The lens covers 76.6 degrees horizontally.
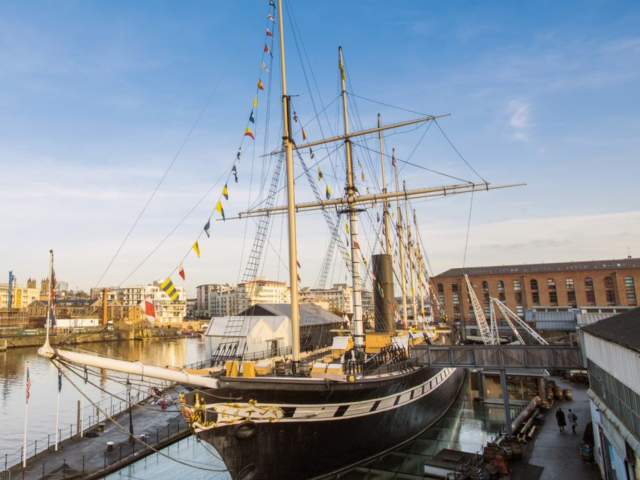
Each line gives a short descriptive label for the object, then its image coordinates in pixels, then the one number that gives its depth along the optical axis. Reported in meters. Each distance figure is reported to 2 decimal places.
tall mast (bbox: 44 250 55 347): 9.67
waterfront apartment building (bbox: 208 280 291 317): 141.59
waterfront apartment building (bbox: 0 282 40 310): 136.12
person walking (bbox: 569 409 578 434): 18.61
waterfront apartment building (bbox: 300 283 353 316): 136.75
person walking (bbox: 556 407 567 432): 19.09
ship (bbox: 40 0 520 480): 11.84
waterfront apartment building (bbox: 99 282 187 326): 126.81
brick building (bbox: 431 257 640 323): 58.02
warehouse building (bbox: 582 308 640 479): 8.65
